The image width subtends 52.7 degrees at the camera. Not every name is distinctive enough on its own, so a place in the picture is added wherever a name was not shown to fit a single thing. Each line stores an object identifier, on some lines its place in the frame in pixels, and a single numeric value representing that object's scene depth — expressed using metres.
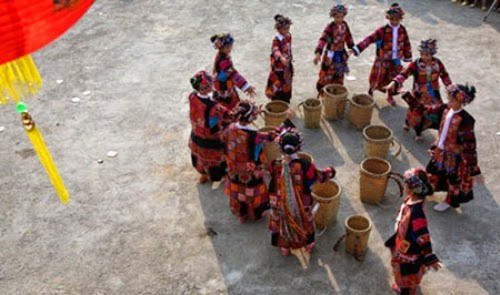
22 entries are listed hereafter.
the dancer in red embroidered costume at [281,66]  7.63
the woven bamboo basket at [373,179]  6.24
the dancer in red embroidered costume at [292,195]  5.11
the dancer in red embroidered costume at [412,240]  4.60
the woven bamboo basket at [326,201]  5.87
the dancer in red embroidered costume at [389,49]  8.04
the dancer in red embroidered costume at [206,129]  6.10
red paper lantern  2.73
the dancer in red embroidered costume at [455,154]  5.74
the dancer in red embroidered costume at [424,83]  7.12
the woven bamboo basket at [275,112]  7.49
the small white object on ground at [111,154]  7.61
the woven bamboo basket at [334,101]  7.94
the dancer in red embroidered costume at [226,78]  6.98
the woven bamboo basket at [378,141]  6.87
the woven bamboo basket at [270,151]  7.08
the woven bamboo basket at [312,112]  7.82
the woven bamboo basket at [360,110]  7.72
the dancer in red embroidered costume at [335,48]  8.06
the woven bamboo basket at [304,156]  5.92
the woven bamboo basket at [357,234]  5.51
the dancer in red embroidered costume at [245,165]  5.63
